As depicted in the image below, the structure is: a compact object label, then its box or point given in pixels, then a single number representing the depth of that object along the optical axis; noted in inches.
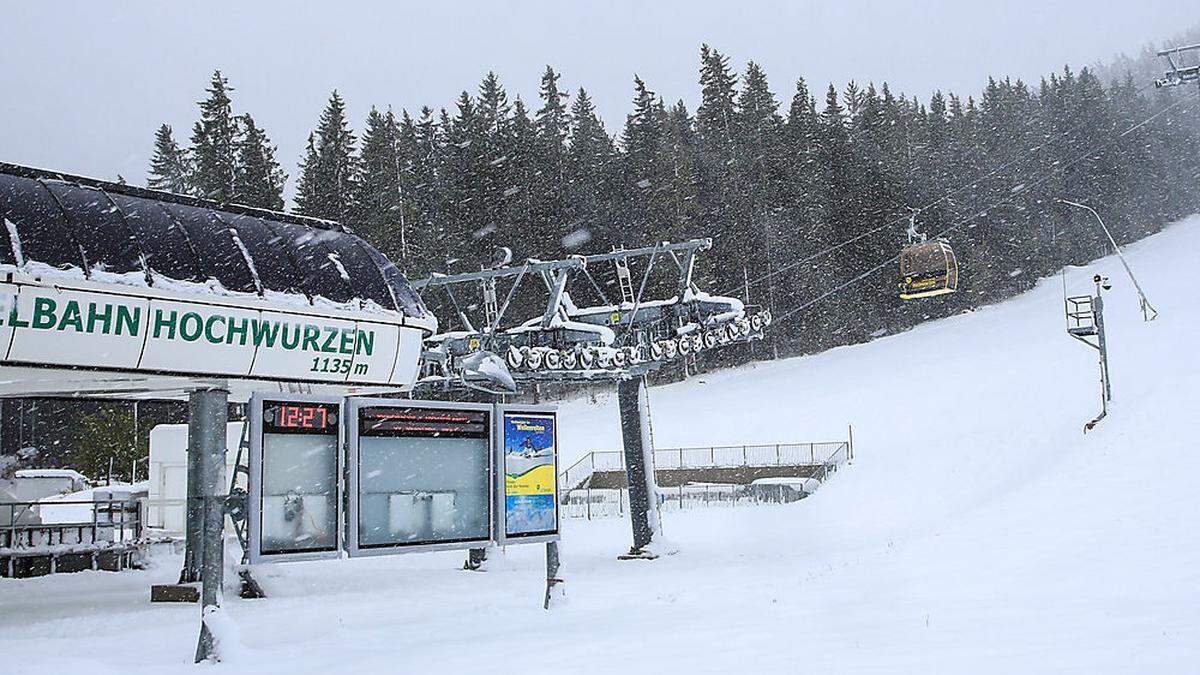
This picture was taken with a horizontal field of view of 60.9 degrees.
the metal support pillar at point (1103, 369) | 1181.7
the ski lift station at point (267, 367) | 429.7
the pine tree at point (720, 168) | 2475.4
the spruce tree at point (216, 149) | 2130.9
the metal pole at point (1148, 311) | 1819.6
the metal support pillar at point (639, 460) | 971.9
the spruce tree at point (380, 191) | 2279.8
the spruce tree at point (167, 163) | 2522.1
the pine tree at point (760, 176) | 2477.9
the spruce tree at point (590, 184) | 2393.0
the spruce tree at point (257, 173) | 2106.3
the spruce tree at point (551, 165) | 2338.8
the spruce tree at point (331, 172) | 2297.0
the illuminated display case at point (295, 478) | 408.2
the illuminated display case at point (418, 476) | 454.9
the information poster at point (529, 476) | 524.7
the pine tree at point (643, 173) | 2375.7
